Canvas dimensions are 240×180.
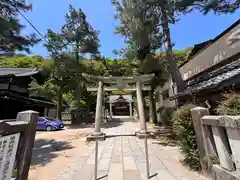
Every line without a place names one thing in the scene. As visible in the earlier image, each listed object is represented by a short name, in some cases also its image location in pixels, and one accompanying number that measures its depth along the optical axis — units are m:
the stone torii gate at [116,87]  6.81
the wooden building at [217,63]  3.65
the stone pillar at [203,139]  2.53
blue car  11.61
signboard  1.76
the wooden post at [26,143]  2.10
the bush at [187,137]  3.07
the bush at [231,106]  2.16
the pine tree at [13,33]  5.63
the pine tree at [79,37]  14.02
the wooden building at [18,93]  10.92
